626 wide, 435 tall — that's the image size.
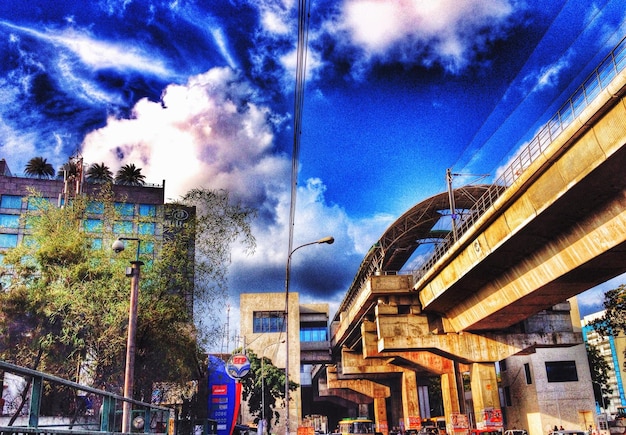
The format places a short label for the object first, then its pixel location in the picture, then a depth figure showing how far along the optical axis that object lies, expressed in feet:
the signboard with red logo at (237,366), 106.80
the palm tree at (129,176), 281.95
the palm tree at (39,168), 267.18
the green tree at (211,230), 92.43
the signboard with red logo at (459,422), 134.10
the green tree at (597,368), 215.72
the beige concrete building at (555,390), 163.06
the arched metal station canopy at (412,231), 129.08
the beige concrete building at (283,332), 260.83
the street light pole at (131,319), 57.82
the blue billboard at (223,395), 131.13
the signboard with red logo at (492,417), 115.75
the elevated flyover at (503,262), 58.08
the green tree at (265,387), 207.82
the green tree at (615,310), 128.77
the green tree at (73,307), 79.87
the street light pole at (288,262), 89.64
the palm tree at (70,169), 223.10
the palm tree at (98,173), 268.25
